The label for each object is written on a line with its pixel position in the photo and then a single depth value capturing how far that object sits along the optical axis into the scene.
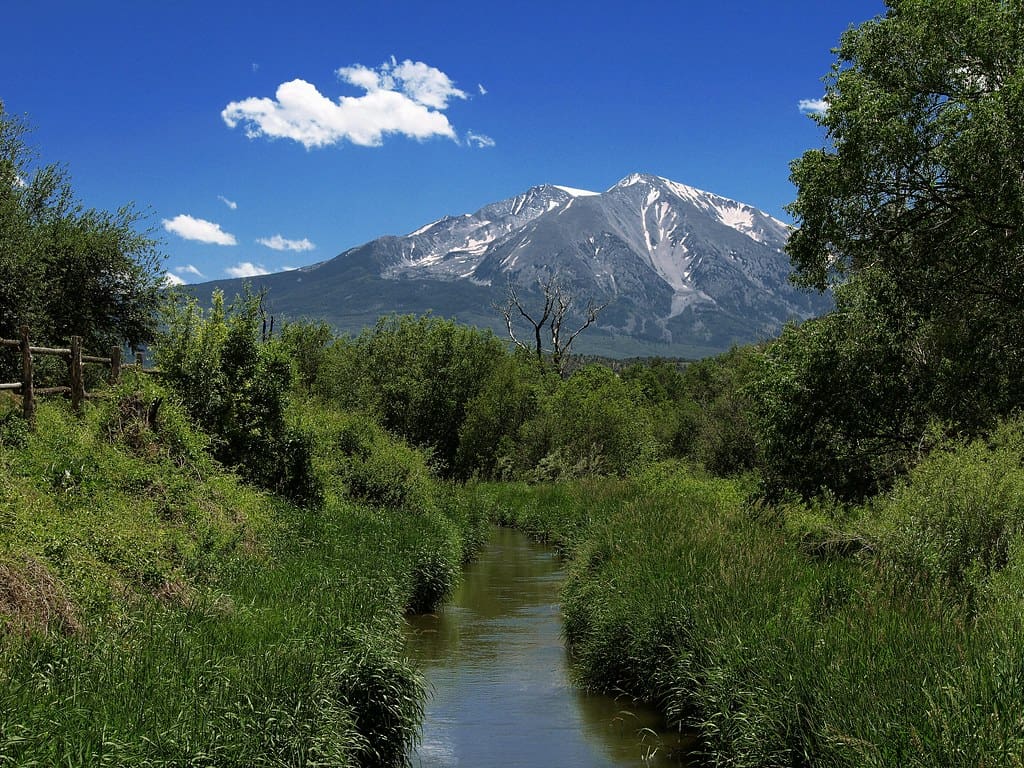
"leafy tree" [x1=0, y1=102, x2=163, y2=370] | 30.11
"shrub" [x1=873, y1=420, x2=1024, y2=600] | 11.35
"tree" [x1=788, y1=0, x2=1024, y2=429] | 18.91
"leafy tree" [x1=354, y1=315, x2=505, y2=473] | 60.97
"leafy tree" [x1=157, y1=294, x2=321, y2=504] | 21.92
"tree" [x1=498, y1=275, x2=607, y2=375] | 67.35
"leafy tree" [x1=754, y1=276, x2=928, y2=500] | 21.61
